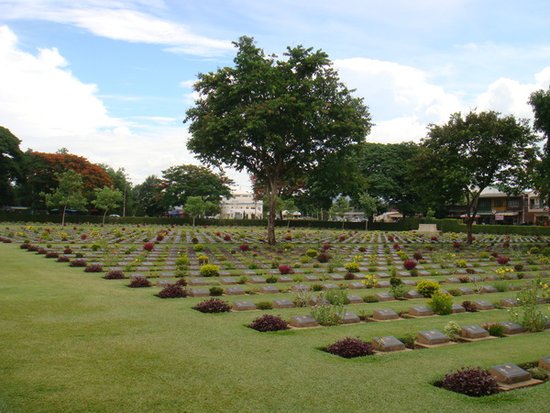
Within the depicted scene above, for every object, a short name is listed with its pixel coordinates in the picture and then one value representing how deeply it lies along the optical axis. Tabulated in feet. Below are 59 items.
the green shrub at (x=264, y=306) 38.55
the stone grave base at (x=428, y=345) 27.63
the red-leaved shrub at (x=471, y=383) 19.72
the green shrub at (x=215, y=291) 43.68
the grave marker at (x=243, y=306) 37.52
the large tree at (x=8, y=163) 193.47
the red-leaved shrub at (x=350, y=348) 25.02
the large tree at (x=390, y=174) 213.83
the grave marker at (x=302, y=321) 32.09
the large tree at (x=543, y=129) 99.60
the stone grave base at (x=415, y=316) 36.81
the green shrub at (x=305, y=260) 73.37
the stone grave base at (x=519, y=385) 20.63
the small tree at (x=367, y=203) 205.46
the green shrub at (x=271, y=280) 54.03
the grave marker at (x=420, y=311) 37.14
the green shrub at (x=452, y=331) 29.30
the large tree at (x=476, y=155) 104.88
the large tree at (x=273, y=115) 91.30
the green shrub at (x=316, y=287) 49.23
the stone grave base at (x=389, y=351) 25.99
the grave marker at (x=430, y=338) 27.89
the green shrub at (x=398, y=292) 45.62
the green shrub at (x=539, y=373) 22.36
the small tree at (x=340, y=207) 244.83
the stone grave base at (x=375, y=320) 34.65
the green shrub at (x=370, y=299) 43.41
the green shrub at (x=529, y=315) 32.40
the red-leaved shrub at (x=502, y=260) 77.92
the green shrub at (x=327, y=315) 32.68
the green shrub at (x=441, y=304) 37.50
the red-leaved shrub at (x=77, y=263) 63.10
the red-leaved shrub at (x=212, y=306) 36.06
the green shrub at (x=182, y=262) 62.75
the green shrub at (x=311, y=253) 82.45
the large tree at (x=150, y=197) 271.49
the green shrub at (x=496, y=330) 30.76
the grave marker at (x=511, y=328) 31.40
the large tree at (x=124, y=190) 285.70
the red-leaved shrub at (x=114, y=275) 52.80
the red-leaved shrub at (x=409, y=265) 66.30
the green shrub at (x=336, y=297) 38.42
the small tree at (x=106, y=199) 195.93
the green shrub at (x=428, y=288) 46.34
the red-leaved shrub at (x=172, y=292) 41.70
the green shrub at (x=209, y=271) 56.49
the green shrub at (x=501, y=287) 51.70
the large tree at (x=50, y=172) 217.77
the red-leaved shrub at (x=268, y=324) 30.48
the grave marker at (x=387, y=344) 26.30
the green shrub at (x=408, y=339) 27.88
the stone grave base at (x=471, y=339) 29.19
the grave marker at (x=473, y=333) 29.76
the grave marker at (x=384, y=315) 35.32
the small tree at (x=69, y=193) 166.81
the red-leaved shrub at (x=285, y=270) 61.33
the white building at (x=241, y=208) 419.95
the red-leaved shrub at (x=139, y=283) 47.34
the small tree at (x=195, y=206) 203.10
